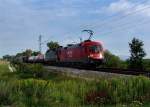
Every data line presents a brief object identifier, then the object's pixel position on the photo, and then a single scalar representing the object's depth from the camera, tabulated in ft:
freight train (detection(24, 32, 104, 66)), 65.50
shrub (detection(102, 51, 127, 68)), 90.22
